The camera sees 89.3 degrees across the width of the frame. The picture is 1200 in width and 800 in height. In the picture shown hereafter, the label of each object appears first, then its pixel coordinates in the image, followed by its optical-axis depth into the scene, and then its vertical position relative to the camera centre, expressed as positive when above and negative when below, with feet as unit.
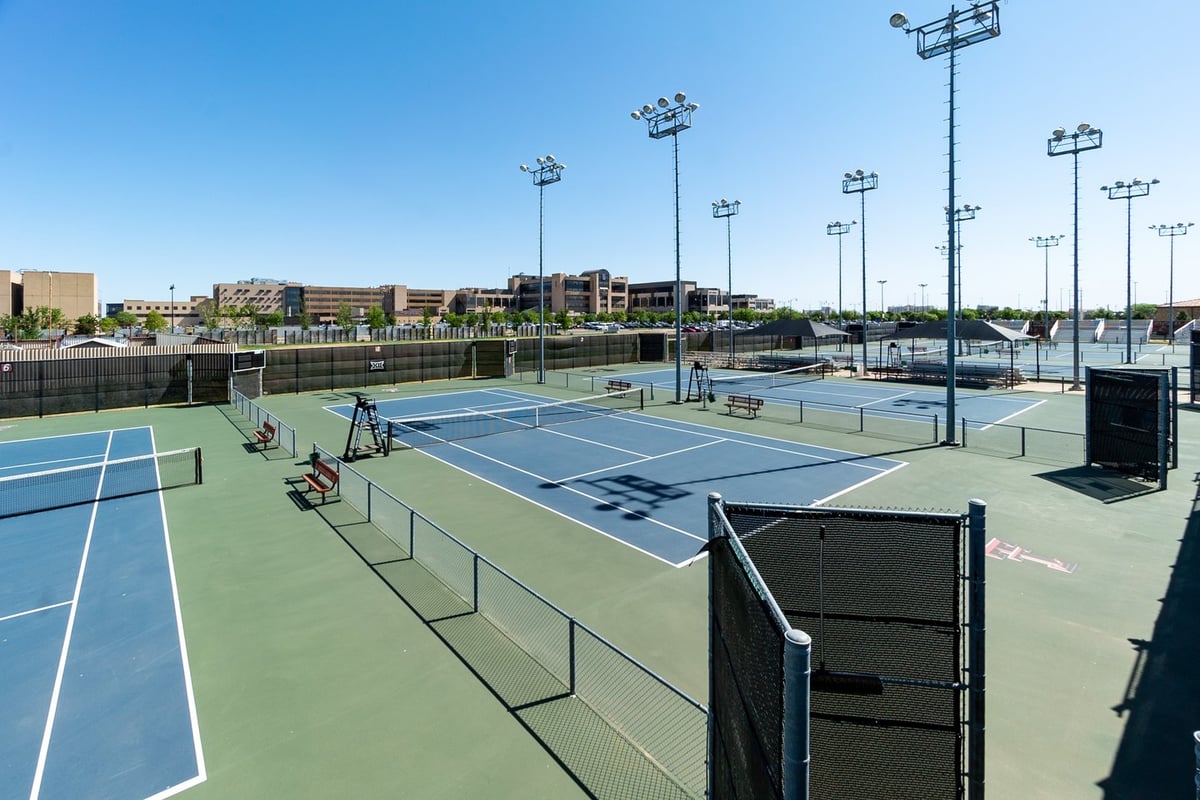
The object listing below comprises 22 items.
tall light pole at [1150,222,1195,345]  197.06 +43.16
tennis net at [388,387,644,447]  78.89 -7.40
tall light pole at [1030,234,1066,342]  220.23 +45.49
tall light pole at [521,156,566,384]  118.11 +38.32
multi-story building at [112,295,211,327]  572.92 +55.61
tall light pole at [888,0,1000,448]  62.34 +34.55
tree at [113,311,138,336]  421.51 +38.76
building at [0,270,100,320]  413.18 +60.48
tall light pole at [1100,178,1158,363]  139.44 +38.84
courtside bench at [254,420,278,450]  72.28 -7.56
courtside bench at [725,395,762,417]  91.46 -5.36
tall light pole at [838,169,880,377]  133.18 +41.36
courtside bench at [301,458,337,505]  51.64 -9.34
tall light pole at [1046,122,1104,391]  102.22 +38.20
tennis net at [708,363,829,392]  130.41 -2.49
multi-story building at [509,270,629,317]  543.39 +71.34
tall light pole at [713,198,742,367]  164.60 +43.71
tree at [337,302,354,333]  432.13 +40.11
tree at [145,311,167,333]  355.64 +29.88
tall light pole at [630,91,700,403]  90.53 +38.72
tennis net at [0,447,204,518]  52.19 -10.44
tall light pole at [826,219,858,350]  179.73 +41.78
